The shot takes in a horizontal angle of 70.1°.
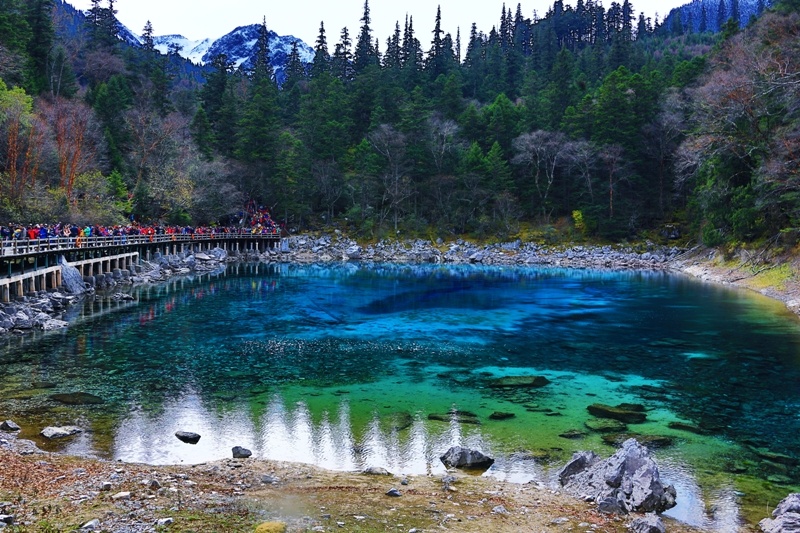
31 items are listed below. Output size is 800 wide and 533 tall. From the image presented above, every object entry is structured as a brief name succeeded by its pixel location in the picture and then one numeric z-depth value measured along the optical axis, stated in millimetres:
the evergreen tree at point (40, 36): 75625
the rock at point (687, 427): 14788
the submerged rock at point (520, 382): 19266
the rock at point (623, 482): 10090
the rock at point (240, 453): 12609
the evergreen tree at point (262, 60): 103175
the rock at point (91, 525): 8039
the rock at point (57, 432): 13344
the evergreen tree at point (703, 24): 180125
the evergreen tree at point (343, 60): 118125
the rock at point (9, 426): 13555
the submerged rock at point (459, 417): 15516
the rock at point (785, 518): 8969
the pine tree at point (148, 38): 121712
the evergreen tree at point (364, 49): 118812
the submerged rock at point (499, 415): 15789
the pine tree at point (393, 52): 116688
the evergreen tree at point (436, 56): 116375
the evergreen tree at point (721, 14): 182612
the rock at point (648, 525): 8984
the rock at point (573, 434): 14336
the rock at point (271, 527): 8430
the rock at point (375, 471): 11788
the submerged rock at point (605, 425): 14914
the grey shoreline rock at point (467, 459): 12383
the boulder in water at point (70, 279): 37938
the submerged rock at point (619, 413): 15758
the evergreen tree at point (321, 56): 118375
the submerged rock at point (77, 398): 16422
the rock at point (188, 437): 13609
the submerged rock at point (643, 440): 13797
